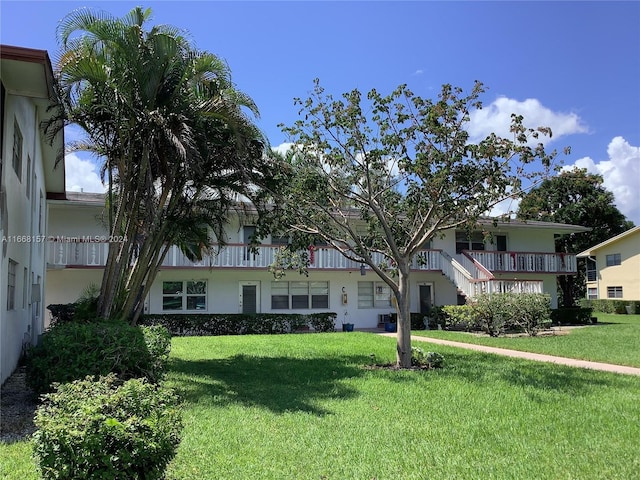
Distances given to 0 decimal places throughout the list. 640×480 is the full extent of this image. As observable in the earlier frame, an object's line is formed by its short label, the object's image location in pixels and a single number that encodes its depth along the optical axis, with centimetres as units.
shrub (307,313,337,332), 2319
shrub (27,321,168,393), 747
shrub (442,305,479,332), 2041
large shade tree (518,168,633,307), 4138
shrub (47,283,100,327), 1133
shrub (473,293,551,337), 1962
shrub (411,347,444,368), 1199
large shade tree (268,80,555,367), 1135
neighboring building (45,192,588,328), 2112
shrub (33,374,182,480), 375
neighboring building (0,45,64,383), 779
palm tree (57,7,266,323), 1033
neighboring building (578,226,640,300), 3791
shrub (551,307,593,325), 2638
